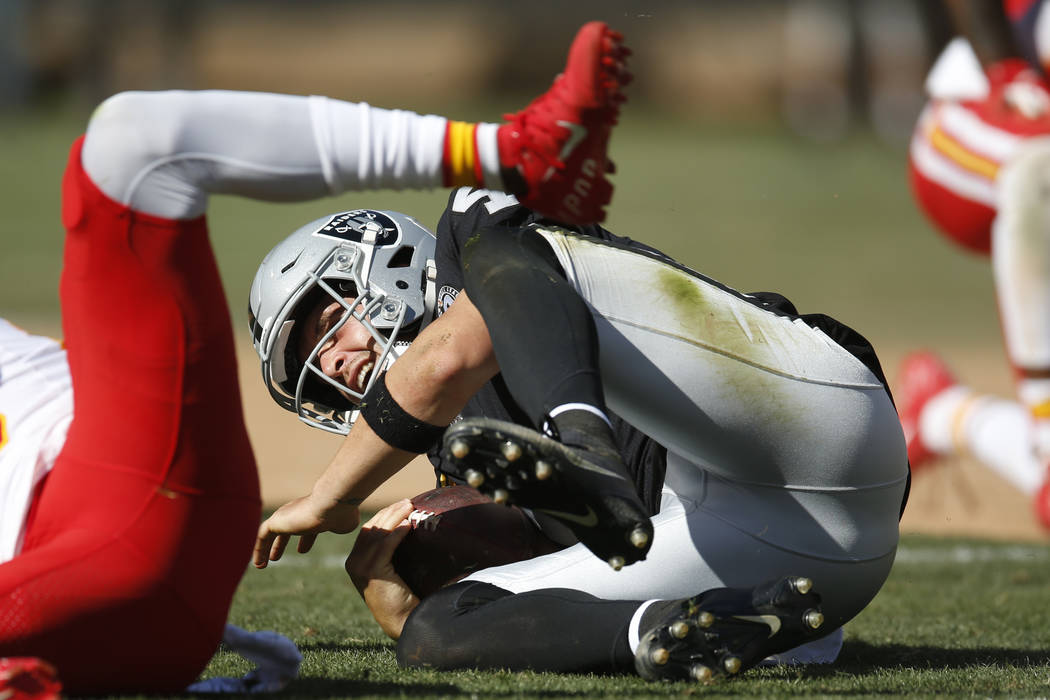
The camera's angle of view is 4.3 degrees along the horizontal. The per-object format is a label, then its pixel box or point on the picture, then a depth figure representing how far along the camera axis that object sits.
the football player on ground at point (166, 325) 18.08
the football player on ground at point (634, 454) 18.30
